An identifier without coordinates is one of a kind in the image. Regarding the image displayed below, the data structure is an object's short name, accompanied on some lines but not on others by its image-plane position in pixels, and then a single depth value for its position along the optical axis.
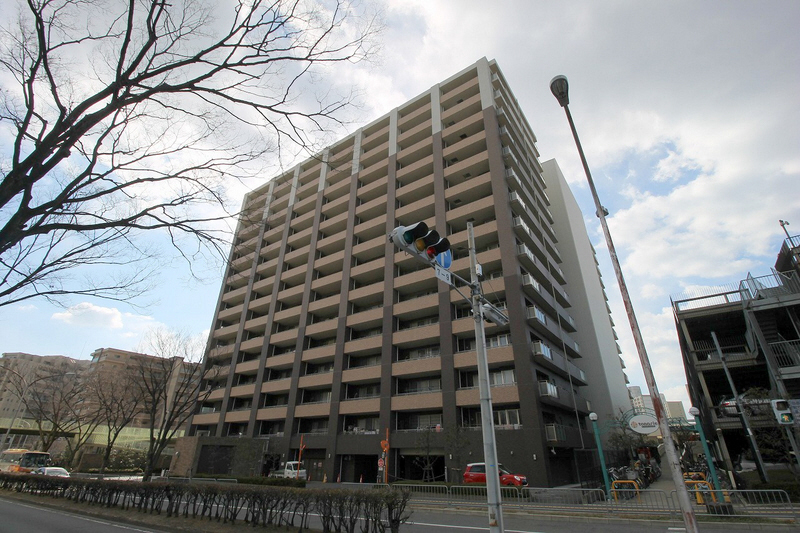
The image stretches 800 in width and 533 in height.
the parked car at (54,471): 28.47
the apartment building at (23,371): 63.61
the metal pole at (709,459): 14.51
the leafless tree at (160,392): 20.91
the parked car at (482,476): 21.56
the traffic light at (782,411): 16.30
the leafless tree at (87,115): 6.72
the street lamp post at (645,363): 6.05
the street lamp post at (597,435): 18.39
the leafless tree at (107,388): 33.56
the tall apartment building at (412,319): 27.94
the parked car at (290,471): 32.56
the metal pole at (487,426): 5.90
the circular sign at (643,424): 15.02
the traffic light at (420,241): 5.90
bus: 33.66
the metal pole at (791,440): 16.53
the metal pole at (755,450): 18.68
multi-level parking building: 20.11
